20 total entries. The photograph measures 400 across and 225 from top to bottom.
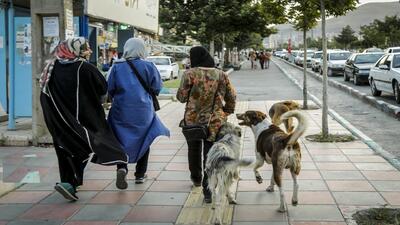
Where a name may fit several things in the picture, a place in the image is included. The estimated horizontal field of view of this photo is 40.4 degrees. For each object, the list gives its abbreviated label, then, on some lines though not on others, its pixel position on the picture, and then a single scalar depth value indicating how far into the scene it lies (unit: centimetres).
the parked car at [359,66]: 2373
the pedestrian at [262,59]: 4437
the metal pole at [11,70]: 973
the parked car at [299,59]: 4721
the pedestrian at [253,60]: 4633
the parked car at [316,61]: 3630
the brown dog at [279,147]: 515
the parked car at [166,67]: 2983
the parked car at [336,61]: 3138
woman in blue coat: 602
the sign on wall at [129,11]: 956
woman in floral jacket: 560
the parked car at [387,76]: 1595
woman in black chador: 569
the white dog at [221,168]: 500
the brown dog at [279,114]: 639
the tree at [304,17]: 1297
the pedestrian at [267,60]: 4472
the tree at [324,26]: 950
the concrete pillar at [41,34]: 870
